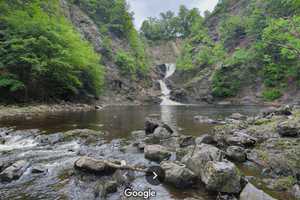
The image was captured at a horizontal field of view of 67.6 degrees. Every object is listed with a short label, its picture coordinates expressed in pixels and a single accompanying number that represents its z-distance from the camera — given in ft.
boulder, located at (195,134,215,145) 31.94
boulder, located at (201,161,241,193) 17.08
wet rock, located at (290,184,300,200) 16.52
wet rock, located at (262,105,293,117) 48.49
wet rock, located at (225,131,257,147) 29.76
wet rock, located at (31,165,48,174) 21.65
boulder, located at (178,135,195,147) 32.21
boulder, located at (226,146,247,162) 24.88
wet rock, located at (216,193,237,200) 16.48
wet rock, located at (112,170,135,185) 19.24
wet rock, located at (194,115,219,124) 53.83
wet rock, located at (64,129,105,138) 37.23
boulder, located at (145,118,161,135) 41.86
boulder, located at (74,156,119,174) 19.62
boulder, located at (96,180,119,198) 17.30
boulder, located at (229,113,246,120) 59.20
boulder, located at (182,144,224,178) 20.17
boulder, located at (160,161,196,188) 18.86
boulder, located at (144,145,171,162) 25.75
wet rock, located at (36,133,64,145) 34.50
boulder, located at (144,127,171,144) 35.47
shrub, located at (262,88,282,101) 116.57
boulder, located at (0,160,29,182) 19.67
